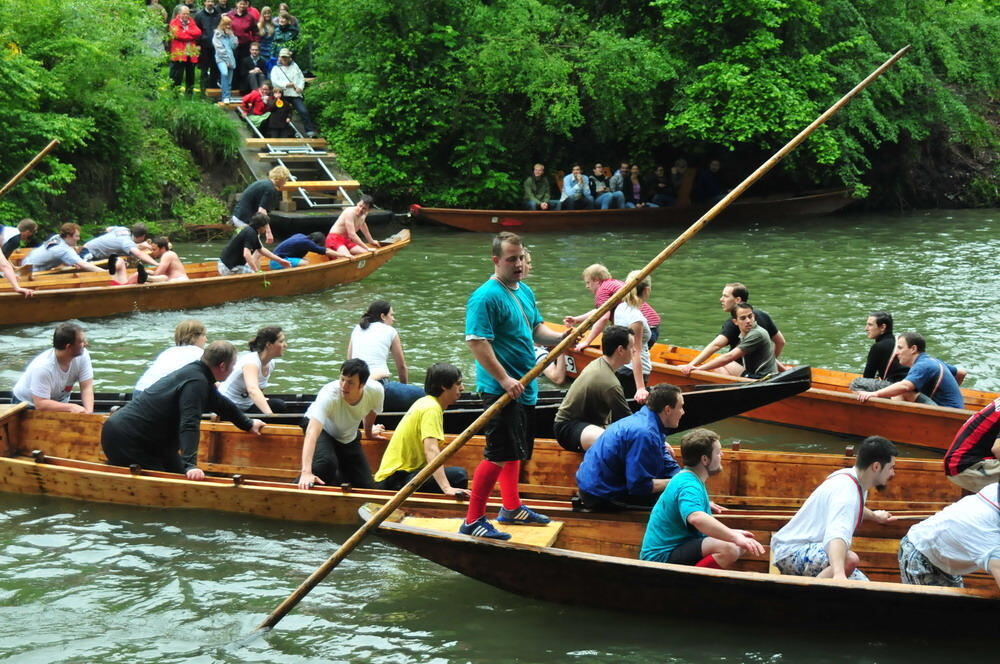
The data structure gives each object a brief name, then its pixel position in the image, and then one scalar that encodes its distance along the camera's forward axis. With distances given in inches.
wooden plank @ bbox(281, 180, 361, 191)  1675.7
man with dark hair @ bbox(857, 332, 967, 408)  751.1
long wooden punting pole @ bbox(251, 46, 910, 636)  495.8
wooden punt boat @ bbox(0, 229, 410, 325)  1102.4
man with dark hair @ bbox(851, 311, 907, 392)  775.7
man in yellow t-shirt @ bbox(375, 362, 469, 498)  578.6
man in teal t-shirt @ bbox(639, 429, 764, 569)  486.3
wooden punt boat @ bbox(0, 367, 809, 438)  733.3
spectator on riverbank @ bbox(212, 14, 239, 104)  1804.9
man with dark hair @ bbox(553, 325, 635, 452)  629.0
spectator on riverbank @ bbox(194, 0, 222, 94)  1838.1
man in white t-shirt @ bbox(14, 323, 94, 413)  711.1
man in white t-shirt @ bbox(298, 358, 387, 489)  613.0
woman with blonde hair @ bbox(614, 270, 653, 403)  748.0
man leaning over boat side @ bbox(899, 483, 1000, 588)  457.7
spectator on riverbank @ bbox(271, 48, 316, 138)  1833.2
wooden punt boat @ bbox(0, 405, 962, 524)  617.3
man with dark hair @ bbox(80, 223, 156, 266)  1223.5
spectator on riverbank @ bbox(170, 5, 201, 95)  1787.6
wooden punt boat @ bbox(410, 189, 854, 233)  1748.3
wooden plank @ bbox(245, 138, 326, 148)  1771.7
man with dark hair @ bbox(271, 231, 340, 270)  1272.1
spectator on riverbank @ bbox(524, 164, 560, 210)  1807.3
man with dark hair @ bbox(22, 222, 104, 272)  1158.3
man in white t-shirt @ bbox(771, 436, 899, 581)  468.8
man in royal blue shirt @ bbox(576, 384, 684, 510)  533.6
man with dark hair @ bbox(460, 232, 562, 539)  512.1
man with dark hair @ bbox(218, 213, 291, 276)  1213.7
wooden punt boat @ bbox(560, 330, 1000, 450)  752.3
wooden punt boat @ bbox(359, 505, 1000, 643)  478.3
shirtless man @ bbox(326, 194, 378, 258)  1315.2
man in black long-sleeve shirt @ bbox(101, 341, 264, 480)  620.7
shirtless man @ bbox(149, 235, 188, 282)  1169.4
